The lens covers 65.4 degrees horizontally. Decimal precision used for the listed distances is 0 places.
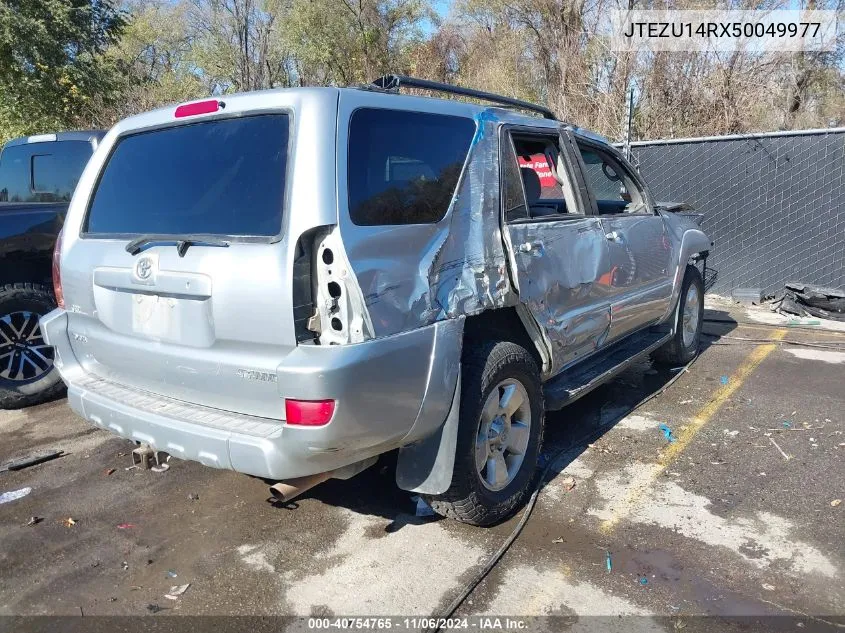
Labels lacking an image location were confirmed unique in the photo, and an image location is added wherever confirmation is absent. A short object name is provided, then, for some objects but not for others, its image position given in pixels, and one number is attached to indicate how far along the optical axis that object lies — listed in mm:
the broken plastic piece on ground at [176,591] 2869
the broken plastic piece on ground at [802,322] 7735
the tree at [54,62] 15023
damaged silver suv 2500
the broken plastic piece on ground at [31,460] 4203
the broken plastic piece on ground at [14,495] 3809
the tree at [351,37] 22344
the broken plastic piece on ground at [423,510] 3543
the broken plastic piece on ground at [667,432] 4492
